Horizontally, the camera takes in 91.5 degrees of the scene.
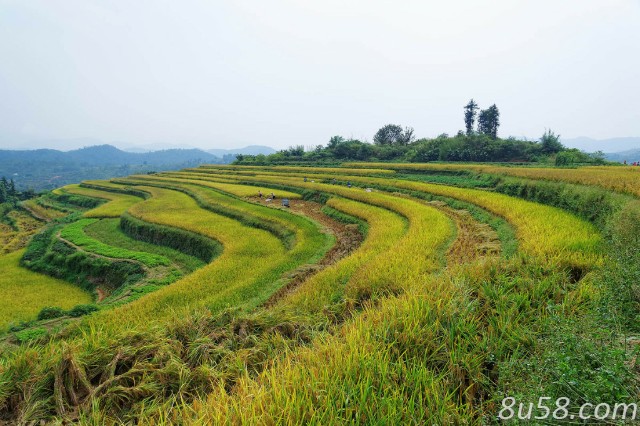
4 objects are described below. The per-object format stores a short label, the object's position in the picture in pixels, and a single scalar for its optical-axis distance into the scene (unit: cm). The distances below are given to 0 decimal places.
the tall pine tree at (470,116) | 5669
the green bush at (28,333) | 706
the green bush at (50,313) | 866
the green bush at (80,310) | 859
